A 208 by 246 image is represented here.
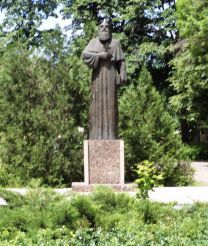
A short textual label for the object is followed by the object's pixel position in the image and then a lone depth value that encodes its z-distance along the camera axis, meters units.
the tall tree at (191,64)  23.27
